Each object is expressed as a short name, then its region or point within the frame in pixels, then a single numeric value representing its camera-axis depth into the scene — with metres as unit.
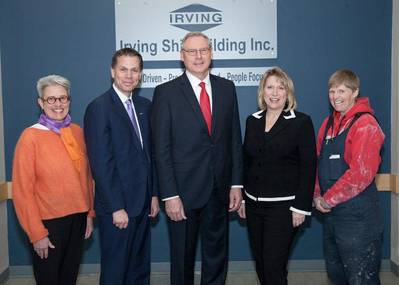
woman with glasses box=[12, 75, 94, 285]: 2.22
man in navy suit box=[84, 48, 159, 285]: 2.34
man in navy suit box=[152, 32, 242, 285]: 2.47
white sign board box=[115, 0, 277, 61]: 3.49
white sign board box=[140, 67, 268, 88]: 3.55
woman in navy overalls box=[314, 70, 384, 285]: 2.25
